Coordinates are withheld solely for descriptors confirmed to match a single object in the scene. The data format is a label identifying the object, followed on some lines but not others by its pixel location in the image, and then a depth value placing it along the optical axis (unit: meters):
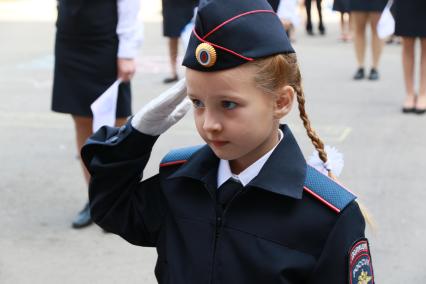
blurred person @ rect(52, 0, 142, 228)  4.43
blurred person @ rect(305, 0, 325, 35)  9.04
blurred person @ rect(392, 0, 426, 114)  7.09
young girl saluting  1.86
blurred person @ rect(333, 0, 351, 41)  12.05
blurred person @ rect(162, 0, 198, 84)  8.92
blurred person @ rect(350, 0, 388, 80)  8.45
